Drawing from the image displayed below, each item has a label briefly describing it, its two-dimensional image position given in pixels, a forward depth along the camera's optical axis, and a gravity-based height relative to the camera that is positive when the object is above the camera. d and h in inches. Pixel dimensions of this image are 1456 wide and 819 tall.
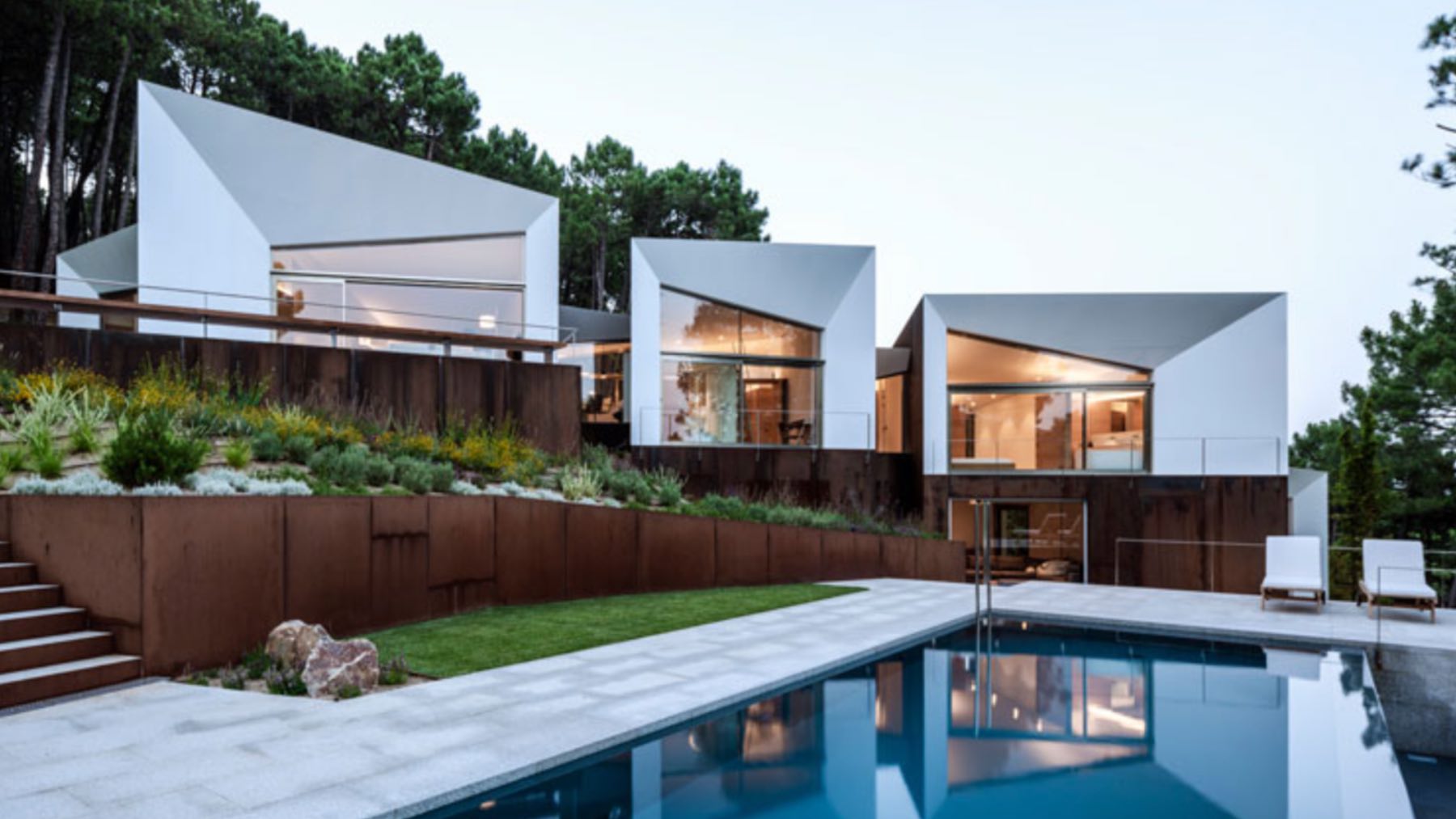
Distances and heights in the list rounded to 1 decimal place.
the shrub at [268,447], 346.6 -14.1
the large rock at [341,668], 225.5 -68.8
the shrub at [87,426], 291.1 -4.9
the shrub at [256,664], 242.7 -72.5
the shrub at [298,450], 357.7 -15.5
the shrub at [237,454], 317.1 -15.6
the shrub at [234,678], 231.9 -73.7
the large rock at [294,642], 239.8 -65.4
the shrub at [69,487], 254.2 -22.4
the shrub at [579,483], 435.8 -36.6
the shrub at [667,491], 494.6 -44.5
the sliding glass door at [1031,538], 728.3 -106.2
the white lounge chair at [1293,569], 412.2 -75.9
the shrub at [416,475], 360.2 -26.6
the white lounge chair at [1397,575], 381.1 -72.1
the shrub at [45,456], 267.9 -14.1
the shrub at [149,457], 265.1 -14.1
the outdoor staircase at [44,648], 212.8 -61.8
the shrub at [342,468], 344.3 -22.6
